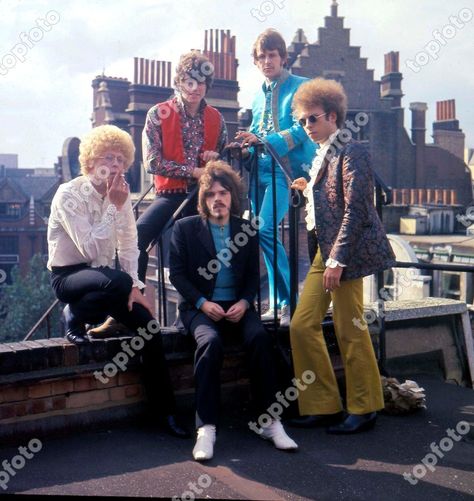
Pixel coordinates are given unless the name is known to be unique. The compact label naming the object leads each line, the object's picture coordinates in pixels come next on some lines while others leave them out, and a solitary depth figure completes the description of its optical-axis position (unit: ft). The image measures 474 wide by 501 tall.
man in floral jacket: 11.96
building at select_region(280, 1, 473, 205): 96.63
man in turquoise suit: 14.73
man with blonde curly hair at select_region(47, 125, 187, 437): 11.95
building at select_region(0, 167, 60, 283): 107.76
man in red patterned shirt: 14.56
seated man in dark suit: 12.17
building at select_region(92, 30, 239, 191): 63.46
